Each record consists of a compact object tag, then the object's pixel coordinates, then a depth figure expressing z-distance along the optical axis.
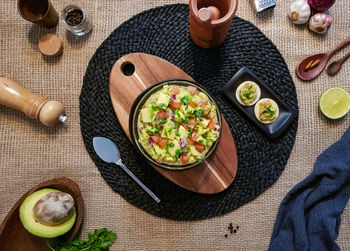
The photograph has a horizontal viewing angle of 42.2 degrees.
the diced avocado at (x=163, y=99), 0.74
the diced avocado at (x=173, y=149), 0.75
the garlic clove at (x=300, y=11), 0.82
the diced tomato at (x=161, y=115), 0.75
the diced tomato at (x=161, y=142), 0.75
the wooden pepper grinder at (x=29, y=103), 0.79
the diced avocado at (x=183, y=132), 0.75
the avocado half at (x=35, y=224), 0.75
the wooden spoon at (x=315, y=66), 0.83
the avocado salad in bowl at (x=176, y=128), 0.75
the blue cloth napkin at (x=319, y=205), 0.80
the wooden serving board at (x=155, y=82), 0.80
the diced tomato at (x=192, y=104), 0.75
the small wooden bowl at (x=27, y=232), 0.78
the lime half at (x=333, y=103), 0.82
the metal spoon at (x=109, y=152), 0.80
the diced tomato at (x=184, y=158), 0.75
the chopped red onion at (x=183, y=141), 0.74
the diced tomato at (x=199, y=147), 0.76
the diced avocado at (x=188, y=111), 0.75
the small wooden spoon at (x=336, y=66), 0.83
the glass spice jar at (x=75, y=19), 0.80
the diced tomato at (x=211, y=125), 0.76
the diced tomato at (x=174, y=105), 0.75
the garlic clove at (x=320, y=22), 0.82
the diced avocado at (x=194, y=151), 0.75
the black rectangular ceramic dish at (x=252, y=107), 0.81
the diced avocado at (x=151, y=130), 0.74
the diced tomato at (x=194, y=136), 0.75
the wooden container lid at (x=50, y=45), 0.82
